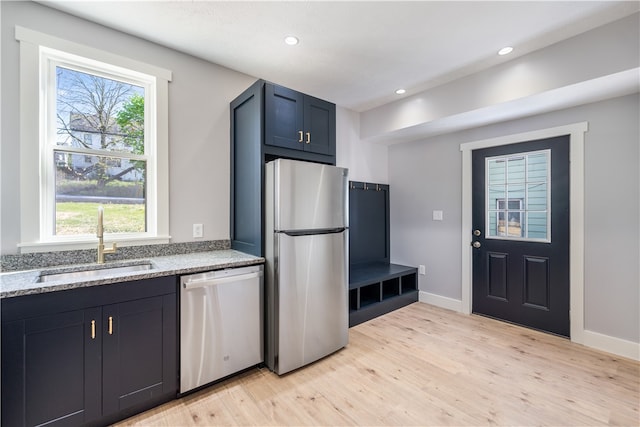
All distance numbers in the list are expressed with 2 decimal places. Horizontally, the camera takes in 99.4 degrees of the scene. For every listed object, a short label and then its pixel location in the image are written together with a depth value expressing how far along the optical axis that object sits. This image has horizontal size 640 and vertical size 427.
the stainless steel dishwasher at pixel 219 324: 1.88
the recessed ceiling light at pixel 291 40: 2.24
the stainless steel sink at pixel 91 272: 1.79
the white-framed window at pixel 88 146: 1.86
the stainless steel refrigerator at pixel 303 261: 2.16
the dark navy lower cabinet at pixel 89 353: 1.39
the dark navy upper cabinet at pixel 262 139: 2.30
